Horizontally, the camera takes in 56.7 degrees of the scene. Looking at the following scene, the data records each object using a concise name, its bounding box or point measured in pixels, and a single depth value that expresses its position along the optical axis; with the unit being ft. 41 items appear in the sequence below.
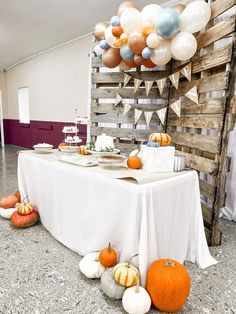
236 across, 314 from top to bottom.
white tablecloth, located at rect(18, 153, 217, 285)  4.04
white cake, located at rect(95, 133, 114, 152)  5.71
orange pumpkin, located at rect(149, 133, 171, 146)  4.85
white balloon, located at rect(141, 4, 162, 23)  6.05
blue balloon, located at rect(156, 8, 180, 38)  5.41
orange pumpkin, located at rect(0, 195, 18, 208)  7.66
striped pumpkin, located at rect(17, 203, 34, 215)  6.88
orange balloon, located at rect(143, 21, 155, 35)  6.08
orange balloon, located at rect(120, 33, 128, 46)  6.64
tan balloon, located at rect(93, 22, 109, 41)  7.75
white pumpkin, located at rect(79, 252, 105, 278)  4.64
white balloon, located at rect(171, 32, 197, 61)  5.65
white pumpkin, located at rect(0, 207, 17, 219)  7.42
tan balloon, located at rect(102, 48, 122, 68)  7.37
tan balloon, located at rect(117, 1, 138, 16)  6.86
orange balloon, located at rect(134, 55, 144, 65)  6.80
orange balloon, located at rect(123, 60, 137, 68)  7.29
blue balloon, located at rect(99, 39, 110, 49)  7.38
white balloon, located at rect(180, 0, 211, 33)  5.45
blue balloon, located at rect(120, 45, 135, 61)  6.73
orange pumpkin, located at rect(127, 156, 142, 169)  4.86
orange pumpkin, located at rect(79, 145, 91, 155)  6.57
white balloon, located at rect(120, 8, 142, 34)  6.29
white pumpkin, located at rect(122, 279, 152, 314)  3.79
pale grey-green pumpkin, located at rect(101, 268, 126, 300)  4.14
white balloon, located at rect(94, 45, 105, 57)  8.31
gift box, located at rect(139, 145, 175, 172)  4.60
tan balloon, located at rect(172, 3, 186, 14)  6.02
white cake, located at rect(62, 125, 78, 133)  6.84
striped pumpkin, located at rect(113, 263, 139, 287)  4.00
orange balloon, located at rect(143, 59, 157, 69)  6.91
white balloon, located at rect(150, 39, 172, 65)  6.04
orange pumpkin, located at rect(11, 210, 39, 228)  6.81
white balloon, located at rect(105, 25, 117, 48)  6.91
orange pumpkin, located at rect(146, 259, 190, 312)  3.80
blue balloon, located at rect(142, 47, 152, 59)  6.27
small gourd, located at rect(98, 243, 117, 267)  4.43
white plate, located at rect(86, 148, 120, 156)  5.57
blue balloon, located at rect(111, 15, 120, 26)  6.68
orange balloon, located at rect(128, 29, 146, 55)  6.20
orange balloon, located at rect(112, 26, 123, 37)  6.65
